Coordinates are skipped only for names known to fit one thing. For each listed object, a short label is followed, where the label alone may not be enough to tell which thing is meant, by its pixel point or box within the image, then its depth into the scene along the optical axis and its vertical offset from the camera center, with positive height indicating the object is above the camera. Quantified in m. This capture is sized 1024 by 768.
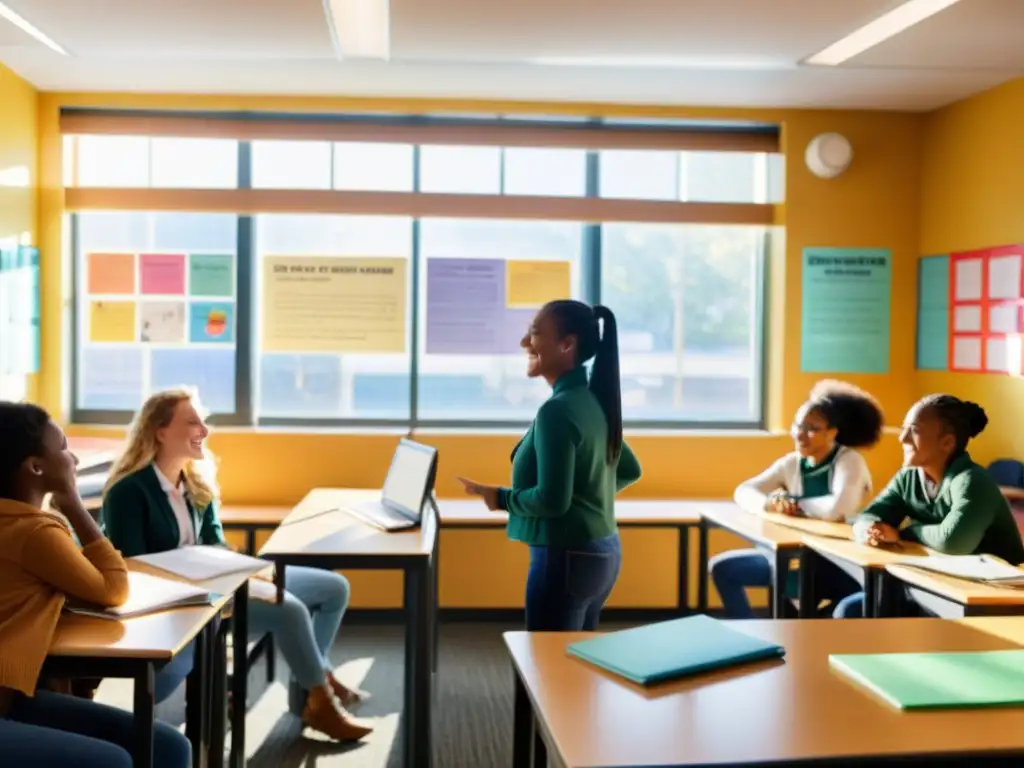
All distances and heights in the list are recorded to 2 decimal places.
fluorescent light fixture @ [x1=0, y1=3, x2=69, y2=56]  3.60 +1.20
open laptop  3.60 -0.60
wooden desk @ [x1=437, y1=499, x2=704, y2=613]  4.41 -0.81
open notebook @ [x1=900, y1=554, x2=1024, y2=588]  2.70 -0.64
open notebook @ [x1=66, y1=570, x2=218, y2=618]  2.24 -0.64
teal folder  1.80 -0.60
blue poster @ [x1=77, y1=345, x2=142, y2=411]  5.04 -0.23
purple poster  5.05 +0.18
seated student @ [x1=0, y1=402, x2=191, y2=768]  1.97 -0.57
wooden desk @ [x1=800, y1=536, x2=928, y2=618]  2.99 -0.71
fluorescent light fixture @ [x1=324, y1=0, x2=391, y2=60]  3.51 +1.22
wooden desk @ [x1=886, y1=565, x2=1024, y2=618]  2.57 -0.67
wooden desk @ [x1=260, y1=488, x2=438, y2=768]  3.04 -0.73
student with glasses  3.79 -0.52
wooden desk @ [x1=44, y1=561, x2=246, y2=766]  2.02 -0.66
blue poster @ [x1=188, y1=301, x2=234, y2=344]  5.00 +0.08
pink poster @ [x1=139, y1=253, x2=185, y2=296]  4.98 +0.33
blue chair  4.28 -0.55
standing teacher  2.54 -0.36
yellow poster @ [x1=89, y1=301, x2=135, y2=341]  4.98 +0.06
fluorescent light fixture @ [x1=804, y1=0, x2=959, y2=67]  3.47 +1.23
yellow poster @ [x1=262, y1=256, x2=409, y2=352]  4.99 +0.19
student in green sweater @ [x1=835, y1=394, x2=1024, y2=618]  3.09 -0.51
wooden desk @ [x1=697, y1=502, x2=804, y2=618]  3.46 -0.71
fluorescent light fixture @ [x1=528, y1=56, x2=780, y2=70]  4.17 +1.23
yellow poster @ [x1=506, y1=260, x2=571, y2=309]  5.06 +0.31
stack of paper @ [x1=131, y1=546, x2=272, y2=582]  2.66 -0.64
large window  4.96 +0.43
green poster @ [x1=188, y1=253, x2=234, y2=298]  4.99 +0.33
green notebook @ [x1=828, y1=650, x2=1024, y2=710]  1.68 -0.61
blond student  2.92 -0.56
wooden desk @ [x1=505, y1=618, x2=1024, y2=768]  1.49 -0.63
